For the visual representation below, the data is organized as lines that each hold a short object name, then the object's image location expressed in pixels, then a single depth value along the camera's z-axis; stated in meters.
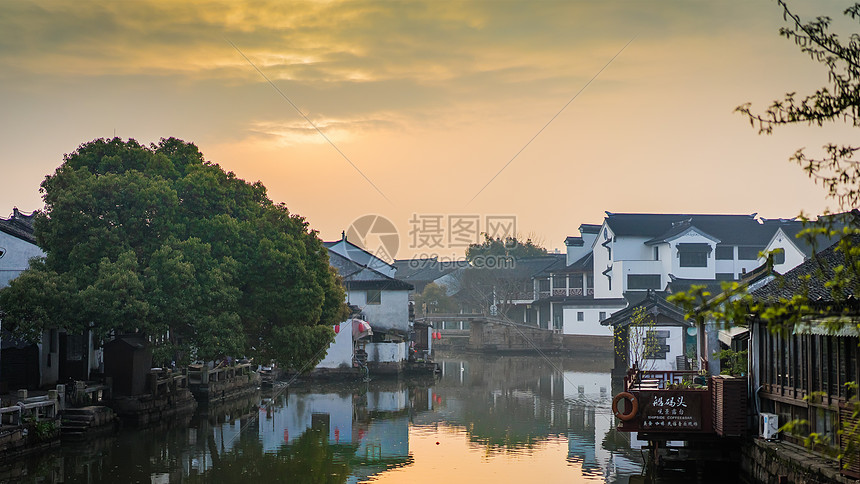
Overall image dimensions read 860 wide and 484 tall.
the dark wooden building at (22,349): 28.30
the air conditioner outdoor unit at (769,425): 17.31
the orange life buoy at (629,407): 18.77
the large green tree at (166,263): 25.61
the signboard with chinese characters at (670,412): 18.86
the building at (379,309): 46.09
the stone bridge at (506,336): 68.50
